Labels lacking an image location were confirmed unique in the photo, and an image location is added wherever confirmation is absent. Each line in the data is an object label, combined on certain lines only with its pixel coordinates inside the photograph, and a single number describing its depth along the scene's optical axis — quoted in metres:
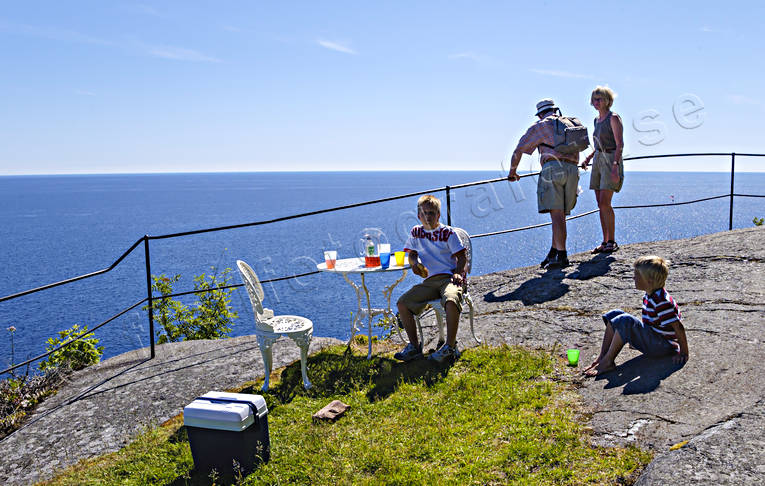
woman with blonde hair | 7.07
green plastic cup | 4.67
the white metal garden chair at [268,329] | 4.89
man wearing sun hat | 7.14
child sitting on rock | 4.03
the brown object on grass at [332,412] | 4.21
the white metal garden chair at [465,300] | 5.17
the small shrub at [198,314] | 9.71
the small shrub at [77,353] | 7.05
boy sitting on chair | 5.13
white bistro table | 5.40
